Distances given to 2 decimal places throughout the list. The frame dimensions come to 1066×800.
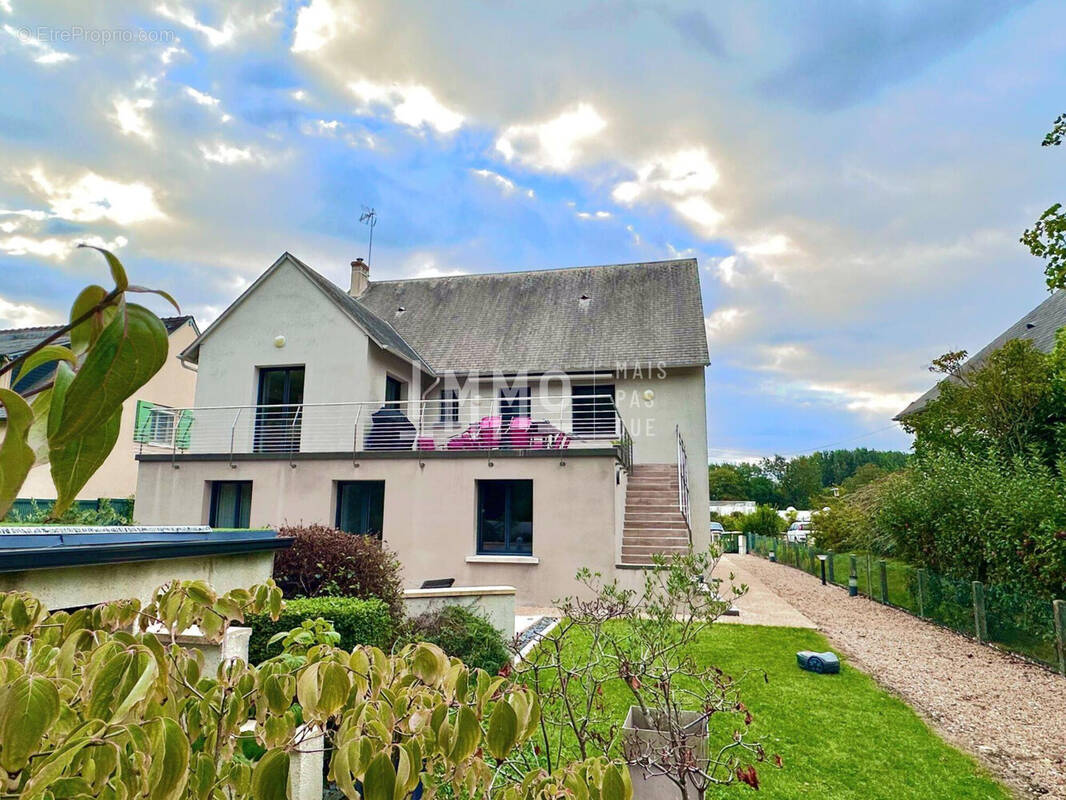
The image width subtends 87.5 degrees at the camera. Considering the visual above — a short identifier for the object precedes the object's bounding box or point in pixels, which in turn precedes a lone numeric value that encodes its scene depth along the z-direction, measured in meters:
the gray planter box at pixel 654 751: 3.81
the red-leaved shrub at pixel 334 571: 7.81
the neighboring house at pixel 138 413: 16.53
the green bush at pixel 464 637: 7.21
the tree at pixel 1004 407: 14.48
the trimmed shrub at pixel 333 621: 5.85
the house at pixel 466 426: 13.15
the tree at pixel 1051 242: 9.68
